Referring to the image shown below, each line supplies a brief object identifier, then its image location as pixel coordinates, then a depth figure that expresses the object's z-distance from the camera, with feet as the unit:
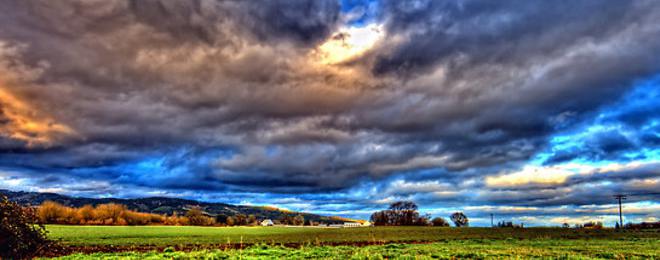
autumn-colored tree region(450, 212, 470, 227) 597.81
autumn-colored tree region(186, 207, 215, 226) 593.96
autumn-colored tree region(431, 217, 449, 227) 531.91
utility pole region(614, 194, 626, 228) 513.74
